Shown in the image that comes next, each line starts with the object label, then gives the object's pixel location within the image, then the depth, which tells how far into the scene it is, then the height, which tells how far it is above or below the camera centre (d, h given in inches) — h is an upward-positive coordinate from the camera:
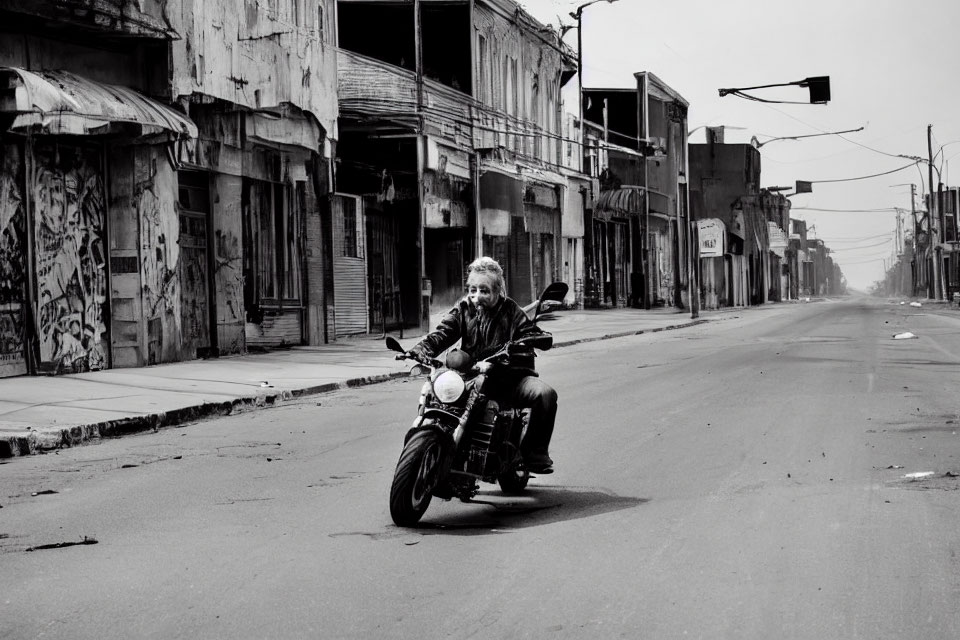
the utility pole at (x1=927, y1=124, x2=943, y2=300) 3029.0 +65.8
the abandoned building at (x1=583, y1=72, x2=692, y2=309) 2000.5 +151.0
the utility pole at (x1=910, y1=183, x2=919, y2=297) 4100.4 +210.2
